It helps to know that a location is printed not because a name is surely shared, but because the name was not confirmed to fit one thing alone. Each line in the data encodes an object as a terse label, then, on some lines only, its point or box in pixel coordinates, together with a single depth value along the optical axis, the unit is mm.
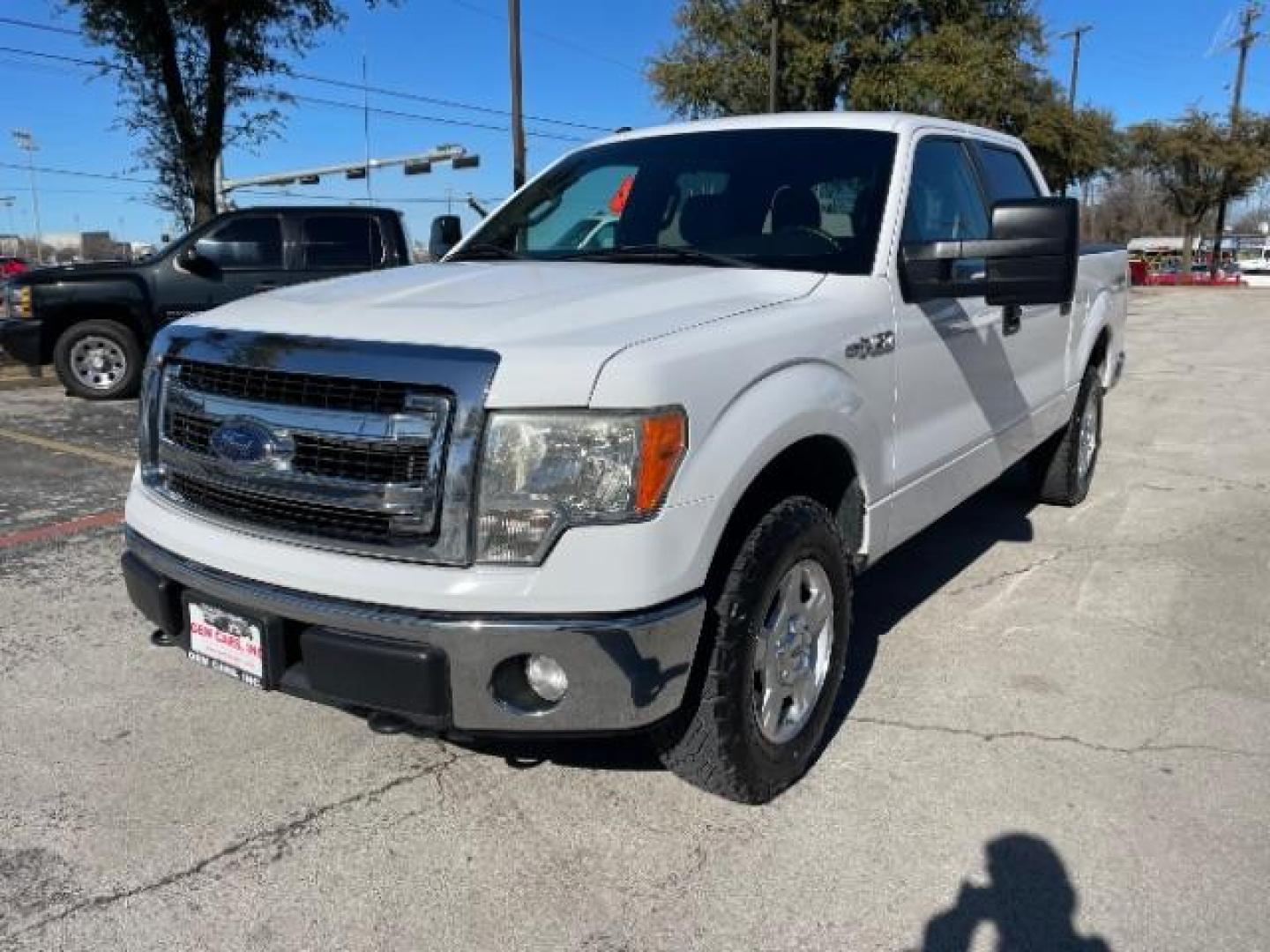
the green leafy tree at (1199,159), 42844
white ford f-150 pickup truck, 2299
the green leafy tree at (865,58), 24844
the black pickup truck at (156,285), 10086
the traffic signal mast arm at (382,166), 33188
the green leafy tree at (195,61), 13625
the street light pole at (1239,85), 44375
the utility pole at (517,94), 18938
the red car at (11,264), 36956
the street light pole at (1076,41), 45128
